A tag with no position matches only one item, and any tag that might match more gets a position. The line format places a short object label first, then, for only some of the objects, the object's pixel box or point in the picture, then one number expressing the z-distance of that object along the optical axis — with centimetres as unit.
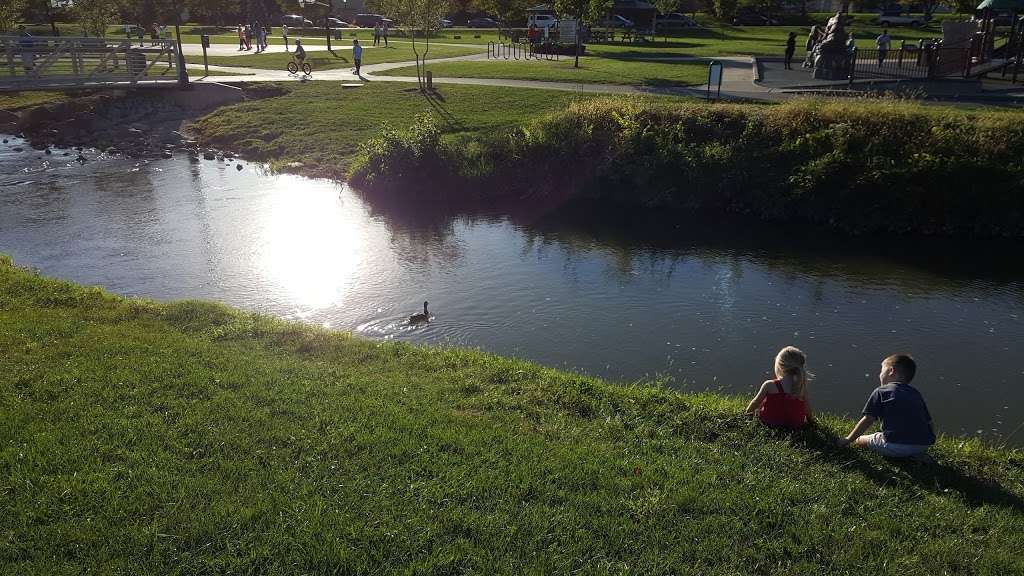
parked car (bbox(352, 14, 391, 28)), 8200
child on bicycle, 3809
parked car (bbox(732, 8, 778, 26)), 7500
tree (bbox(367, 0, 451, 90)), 2931
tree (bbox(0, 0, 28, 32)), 4081
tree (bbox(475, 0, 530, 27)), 5944
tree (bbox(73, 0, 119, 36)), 4625
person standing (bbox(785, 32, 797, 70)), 3538
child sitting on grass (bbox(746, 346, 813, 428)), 745
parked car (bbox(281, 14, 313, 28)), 7900
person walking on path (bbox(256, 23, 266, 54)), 5165
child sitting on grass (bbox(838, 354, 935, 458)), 677
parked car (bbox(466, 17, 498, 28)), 7944
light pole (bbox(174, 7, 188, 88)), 3272
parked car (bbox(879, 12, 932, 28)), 7200
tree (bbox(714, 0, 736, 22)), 7062
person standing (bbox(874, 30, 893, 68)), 3235
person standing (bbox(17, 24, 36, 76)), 2984
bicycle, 3850
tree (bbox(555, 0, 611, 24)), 3936
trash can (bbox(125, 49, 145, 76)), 3359
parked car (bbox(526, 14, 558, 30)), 5797
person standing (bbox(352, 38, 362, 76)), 3794
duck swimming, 1215
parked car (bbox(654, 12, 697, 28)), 6838
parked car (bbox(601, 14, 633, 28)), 6618
